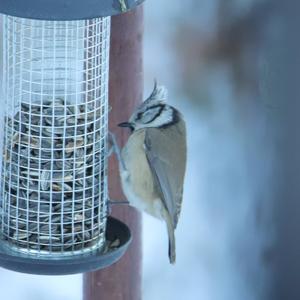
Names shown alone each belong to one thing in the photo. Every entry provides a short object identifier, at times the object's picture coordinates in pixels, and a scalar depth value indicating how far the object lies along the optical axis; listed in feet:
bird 23.04
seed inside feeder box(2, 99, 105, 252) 21.45
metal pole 21.65
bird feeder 21.38
